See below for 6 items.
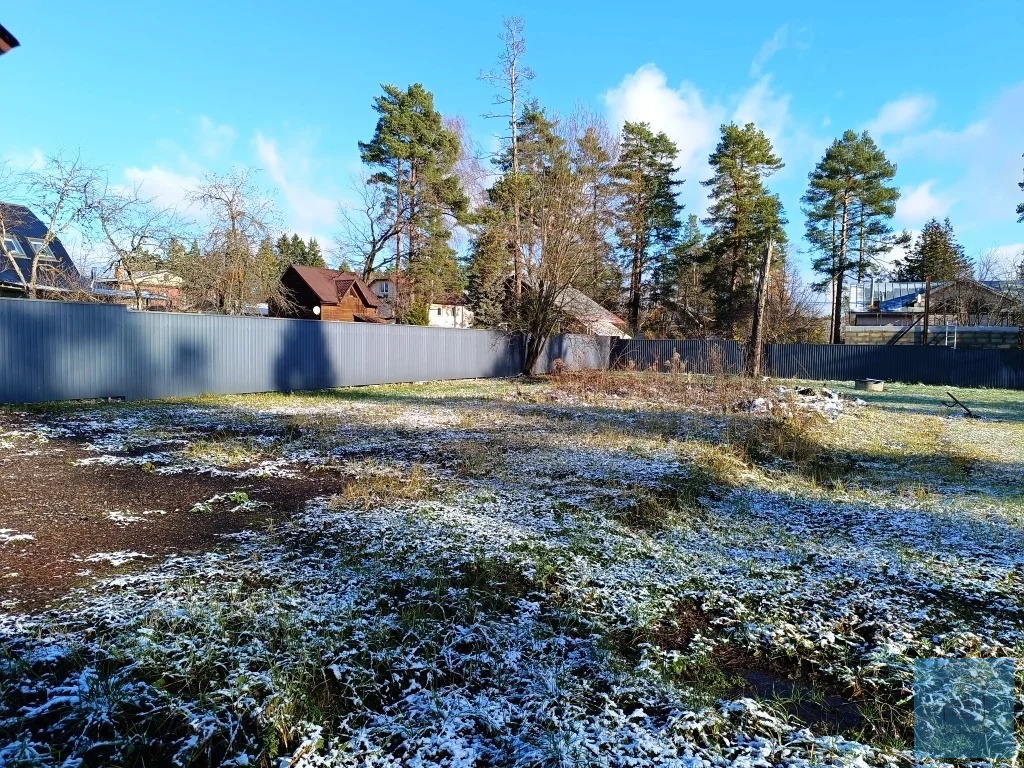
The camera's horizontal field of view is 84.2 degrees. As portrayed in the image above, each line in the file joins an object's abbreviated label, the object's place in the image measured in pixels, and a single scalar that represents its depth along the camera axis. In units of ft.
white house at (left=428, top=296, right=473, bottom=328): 124.06
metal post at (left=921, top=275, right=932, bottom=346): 71.00
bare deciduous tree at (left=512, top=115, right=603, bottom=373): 54.70
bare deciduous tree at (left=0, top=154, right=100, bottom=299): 45.98
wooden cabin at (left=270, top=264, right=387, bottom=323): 95.76
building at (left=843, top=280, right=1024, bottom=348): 81.20
